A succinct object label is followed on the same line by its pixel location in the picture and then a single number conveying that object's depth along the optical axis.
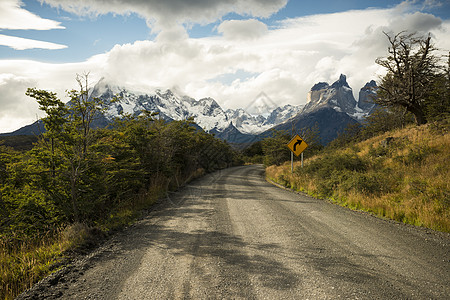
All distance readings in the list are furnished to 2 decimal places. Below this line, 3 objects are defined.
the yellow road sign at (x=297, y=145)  15.91
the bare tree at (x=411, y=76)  17.70
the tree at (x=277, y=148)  30.23
